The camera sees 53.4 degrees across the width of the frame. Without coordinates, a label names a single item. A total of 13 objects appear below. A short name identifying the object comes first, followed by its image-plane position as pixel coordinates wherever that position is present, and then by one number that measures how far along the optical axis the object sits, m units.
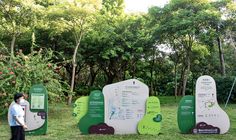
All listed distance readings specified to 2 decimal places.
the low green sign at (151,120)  6.02
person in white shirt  4.39
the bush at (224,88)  11.80
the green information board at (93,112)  6.07
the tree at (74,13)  9.91
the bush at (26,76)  7.52
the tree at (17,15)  10.06
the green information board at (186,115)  6.11
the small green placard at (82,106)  6.09
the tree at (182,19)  10.95
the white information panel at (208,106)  6.12
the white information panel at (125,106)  6.09
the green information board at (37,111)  6.02
